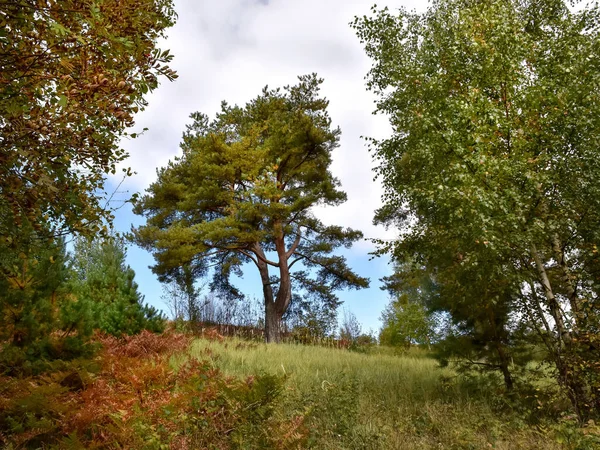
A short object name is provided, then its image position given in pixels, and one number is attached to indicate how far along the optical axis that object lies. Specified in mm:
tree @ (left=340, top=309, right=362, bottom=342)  19750
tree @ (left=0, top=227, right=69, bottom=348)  5363
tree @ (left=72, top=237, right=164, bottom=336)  10086
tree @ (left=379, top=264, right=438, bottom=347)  16375
